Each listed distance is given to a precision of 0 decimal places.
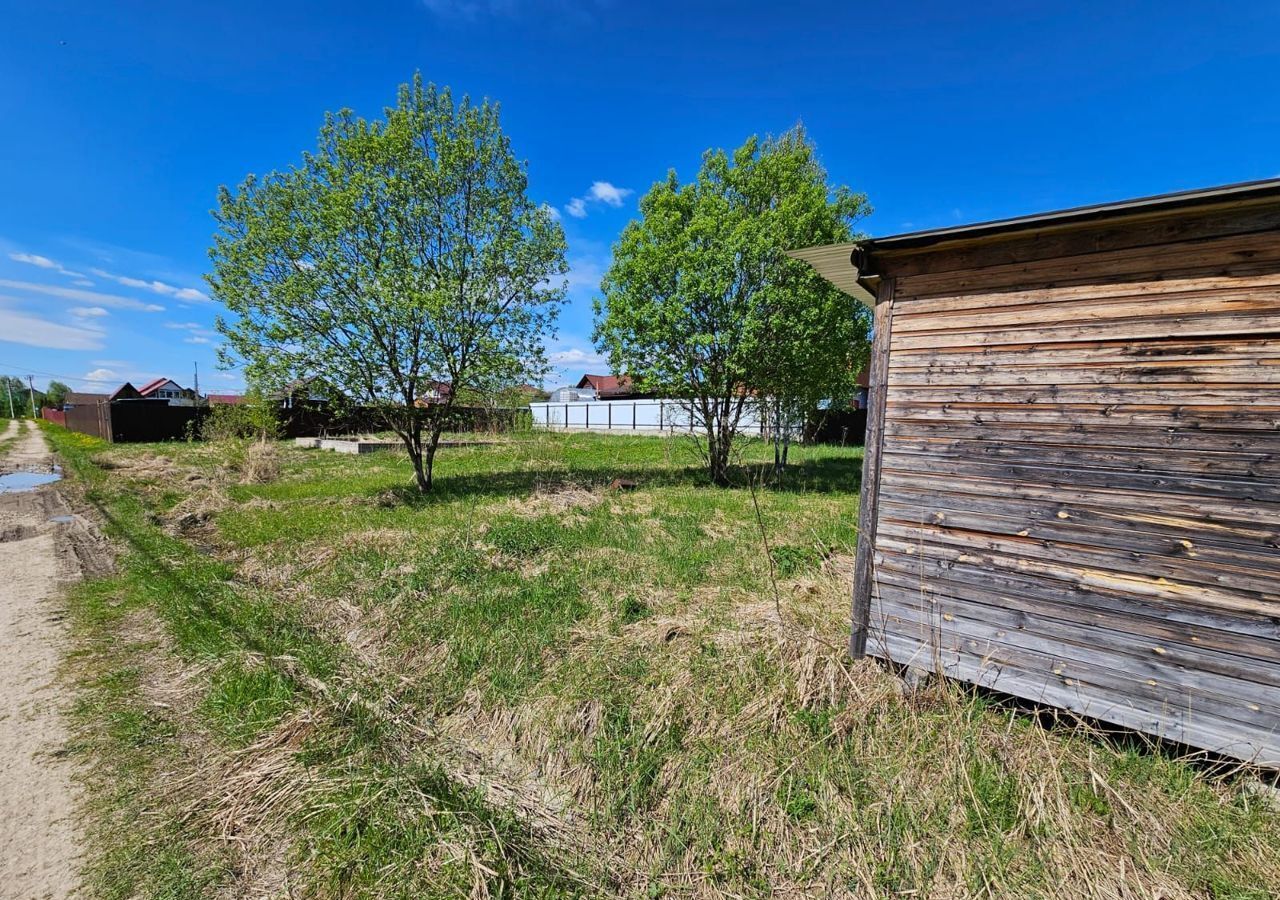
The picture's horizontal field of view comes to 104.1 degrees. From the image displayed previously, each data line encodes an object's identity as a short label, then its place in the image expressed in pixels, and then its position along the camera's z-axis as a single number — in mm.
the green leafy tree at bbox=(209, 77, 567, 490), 8531
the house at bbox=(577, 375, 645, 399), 45500
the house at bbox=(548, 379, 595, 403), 54062
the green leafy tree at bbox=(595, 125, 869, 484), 10688
